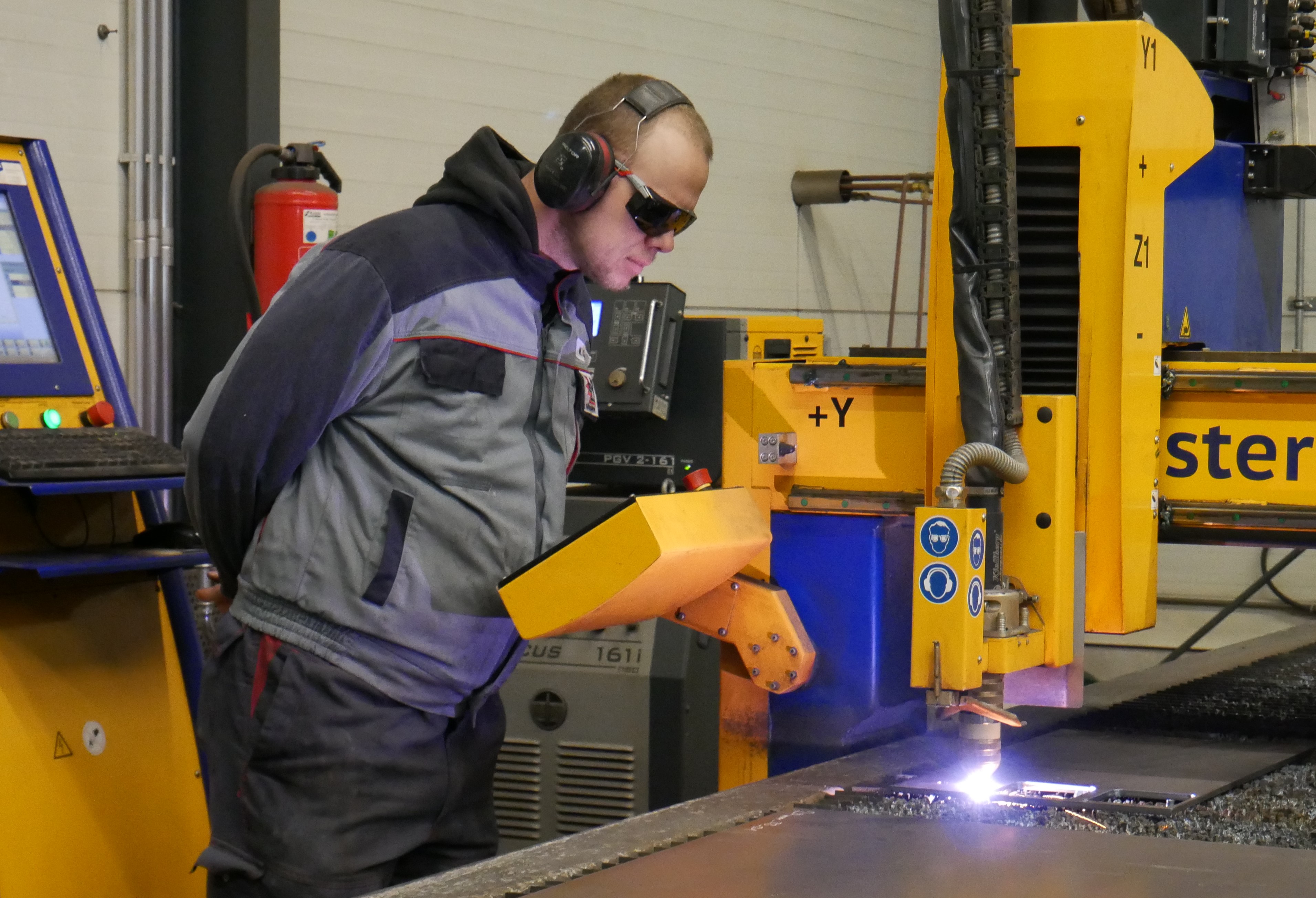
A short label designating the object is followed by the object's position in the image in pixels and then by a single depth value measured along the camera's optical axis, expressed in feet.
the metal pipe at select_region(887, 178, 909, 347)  20.98
